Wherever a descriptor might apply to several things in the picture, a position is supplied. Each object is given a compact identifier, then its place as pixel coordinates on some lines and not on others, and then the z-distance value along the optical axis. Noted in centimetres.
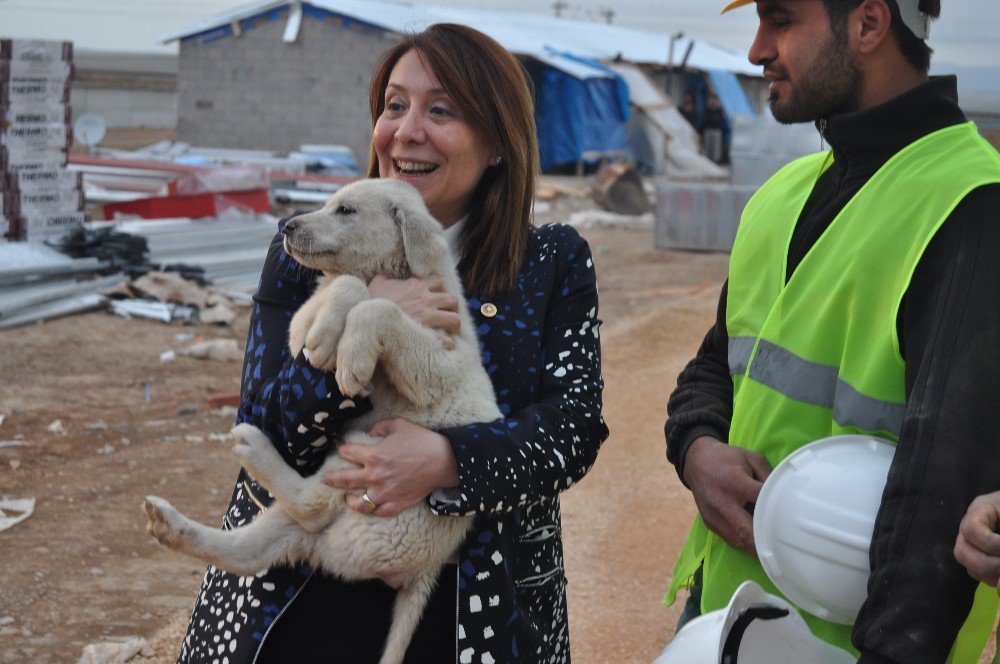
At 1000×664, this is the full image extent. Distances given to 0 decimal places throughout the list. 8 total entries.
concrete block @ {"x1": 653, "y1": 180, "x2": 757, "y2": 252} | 1820
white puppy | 276
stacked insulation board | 1309
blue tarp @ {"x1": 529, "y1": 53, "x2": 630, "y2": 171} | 3194
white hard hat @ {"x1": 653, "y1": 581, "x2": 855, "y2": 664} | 240
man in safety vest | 220
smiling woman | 276
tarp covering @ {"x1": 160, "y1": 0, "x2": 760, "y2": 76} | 3014
